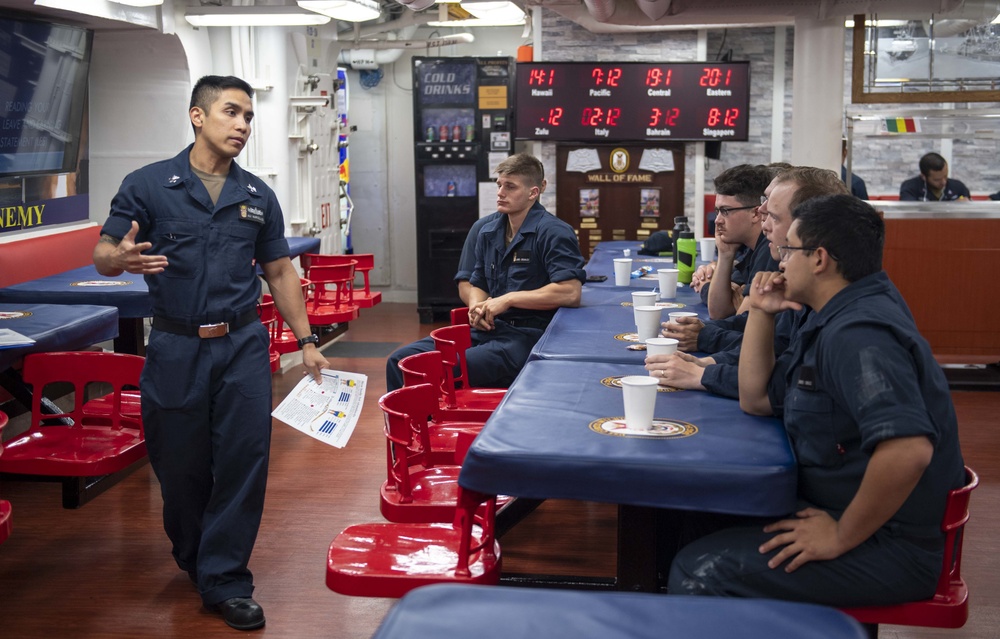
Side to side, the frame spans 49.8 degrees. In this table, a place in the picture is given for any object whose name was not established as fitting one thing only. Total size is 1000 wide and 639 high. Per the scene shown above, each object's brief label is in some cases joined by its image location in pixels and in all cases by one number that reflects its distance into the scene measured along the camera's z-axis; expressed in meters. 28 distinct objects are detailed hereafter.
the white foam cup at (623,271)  5.37
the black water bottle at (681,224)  6.25
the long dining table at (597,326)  3.53
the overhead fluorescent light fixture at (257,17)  6.81
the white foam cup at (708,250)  6.30
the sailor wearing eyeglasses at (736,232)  4.16
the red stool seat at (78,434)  3.84
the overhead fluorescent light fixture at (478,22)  8.60
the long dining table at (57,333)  4.30
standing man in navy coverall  3.47
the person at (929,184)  8.76
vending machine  9.99
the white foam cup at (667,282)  4.96
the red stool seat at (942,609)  2.36
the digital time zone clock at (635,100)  9.47
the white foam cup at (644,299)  3.85
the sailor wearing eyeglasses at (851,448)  2.20
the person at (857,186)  8.37
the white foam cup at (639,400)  2.47
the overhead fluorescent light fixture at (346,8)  6.34
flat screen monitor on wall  6.08
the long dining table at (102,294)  5.34
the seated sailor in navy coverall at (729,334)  2.95
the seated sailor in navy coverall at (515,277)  4.67
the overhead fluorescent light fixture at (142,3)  6.02
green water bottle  5.57
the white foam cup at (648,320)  3.60
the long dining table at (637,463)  2.28
